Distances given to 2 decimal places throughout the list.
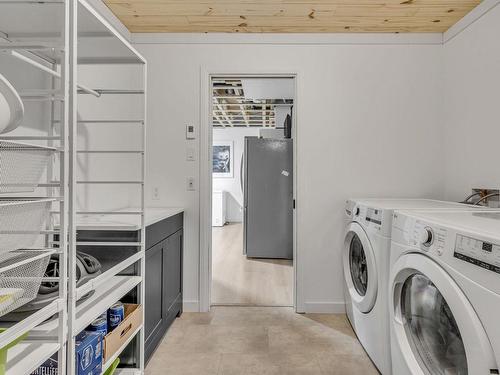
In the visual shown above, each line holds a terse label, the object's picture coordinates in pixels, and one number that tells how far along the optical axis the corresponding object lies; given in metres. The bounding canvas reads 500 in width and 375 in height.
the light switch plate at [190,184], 2.92
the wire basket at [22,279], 0.93
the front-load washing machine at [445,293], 0.98
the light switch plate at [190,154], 2.91
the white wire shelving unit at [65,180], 1.05
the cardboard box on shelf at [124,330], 1.49
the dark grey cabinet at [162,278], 2.08
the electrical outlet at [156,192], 2.93
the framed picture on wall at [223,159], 8.66
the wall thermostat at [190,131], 2.91
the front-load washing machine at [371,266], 1.86
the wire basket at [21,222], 0.93
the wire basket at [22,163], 0.91
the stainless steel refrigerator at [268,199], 4.80
